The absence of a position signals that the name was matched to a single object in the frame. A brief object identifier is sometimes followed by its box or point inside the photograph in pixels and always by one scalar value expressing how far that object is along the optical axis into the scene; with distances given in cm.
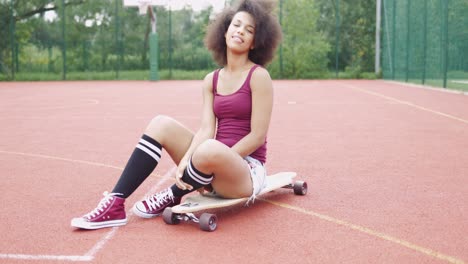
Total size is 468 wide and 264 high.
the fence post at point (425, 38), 1738
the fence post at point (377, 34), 2498
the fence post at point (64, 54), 2577
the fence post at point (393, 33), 2166
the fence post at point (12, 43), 2523
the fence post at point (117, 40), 2595
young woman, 363
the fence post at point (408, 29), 1944
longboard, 358
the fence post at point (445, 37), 1529
